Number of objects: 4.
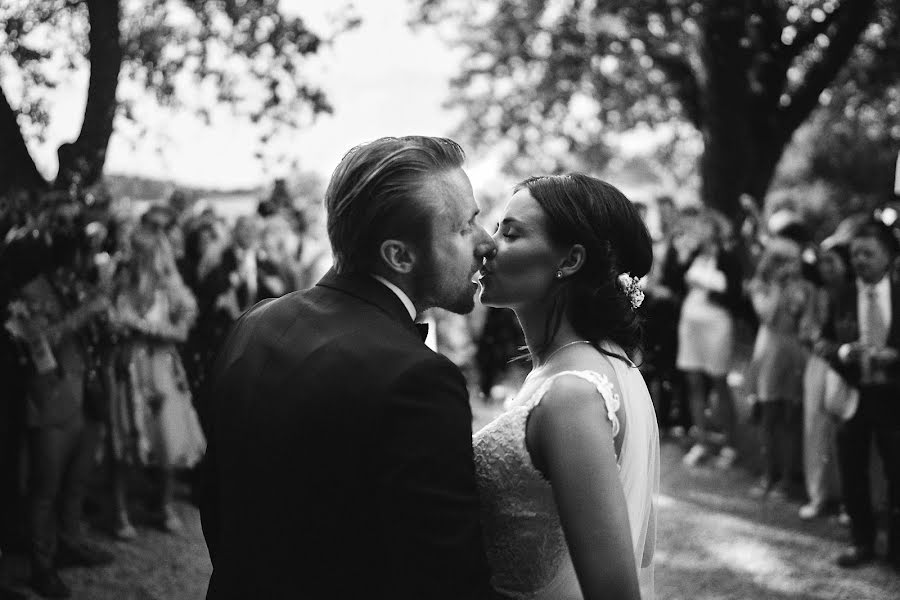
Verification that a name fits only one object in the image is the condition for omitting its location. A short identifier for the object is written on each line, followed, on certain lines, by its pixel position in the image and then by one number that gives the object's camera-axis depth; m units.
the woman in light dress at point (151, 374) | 5.72
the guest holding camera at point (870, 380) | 5.34
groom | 1.52
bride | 1.71
